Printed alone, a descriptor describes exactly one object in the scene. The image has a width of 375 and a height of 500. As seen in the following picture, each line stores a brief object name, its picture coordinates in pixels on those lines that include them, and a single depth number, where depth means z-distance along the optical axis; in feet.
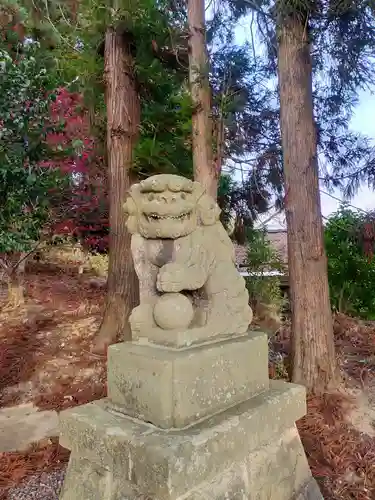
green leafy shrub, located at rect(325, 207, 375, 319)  20.44
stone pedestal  4.60
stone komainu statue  5.36
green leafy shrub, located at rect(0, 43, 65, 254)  8.89
